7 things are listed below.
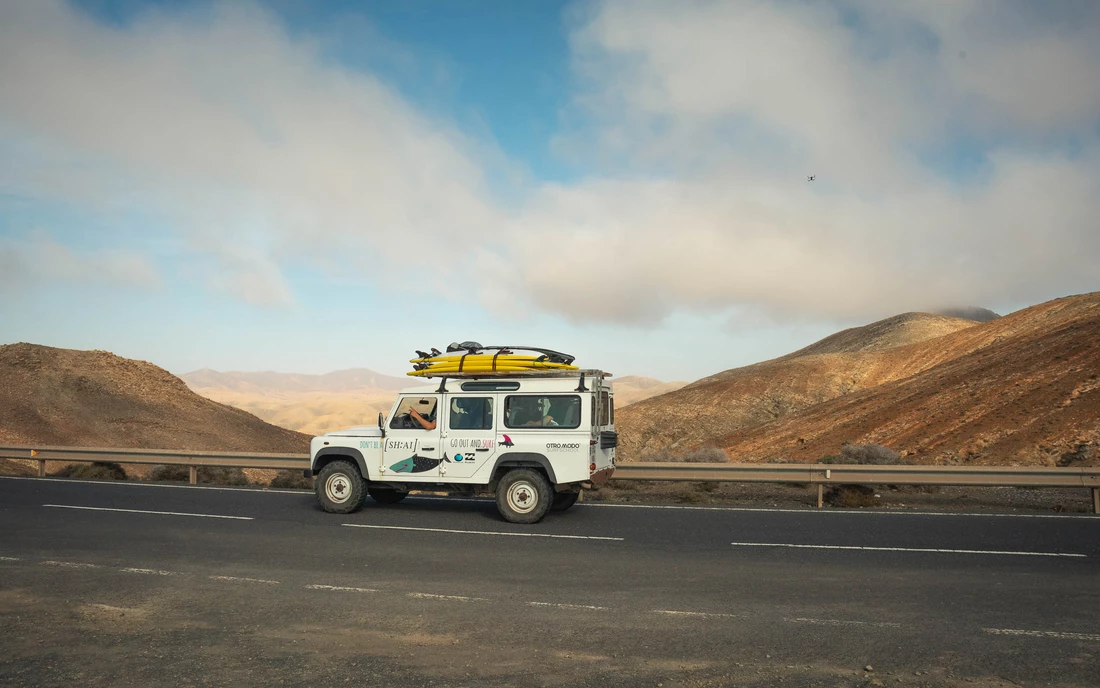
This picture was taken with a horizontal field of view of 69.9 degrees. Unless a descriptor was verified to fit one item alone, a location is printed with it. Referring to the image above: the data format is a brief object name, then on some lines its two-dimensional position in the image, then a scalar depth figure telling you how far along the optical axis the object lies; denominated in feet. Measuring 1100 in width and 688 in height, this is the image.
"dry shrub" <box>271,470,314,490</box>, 61.41
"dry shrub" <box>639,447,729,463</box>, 73.72
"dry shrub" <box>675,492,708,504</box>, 51.87
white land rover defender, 40.14
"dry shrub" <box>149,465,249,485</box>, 67.67
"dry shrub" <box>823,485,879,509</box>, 49.44
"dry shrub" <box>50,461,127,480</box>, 70.73
